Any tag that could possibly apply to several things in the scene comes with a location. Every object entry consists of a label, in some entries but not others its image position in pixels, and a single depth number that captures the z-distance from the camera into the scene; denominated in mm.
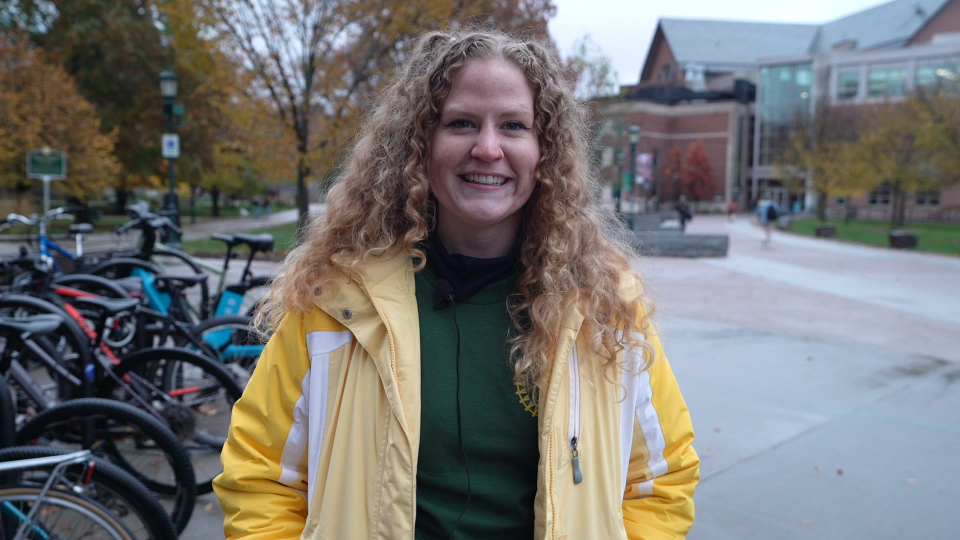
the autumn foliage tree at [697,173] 65625
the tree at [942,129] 23688
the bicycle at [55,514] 2297
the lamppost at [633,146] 28602
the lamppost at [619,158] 33238
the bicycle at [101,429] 2906
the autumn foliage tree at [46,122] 21516
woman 1579
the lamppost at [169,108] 14555
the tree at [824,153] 39406
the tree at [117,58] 26939
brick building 55906
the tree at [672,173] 66438
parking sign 14645
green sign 13602
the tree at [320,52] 15570
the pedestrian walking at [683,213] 34778
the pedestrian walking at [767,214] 24469
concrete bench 19500
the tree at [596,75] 29131
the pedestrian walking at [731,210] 47906
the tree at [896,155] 31825
